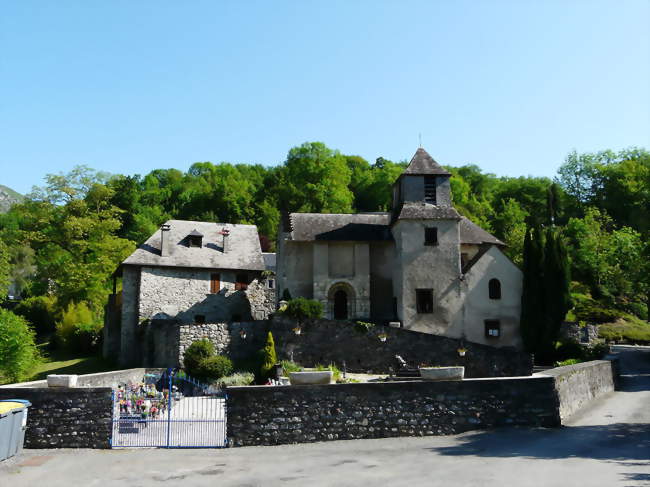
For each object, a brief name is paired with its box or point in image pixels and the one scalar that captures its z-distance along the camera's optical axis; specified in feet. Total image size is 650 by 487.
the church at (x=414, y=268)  108.47
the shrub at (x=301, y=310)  96.32
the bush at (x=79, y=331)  141.90
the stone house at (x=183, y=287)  116.78
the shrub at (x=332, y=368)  86.12
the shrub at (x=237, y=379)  88.75
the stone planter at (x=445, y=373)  50.62
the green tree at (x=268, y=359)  87.57
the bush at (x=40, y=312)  169.48
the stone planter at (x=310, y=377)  50.03
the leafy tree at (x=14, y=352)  111.45
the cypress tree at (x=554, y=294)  104.27
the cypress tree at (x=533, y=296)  104.32
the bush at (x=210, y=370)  93.66
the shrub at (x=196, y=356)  94.48
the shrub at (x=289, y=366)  89.34
